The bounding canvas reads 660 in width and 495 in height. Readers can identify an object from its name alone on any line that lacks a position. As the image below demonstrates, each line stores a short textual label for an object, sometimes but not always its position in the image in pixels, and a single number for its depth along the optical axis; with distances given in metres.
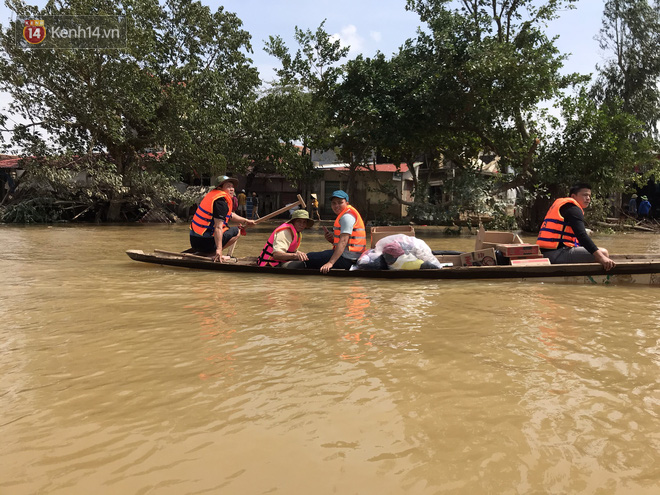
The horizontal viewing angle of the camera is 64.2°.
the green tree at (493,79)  14.42
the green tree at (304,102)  18.56
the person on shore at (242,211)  25.99
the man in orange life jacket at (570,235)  6.01
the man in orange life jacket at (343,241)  6.38
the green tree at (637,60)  26.42
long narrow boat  6.11
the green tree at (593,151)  15.32
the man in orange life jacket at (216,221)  7.21
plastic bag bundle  6.61
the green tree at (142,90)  16.97
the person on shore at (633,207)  23.04
